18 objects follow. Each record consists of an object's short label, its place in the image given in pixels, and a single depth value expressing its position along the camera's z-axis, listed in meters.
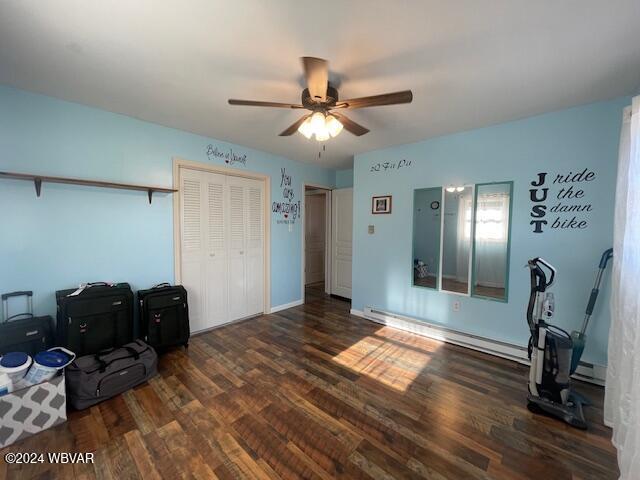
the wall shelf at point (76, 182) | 1.98
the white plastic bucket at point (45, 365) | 1.74
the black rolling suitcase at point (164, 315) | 2.58
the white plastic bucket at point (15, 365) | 1.66
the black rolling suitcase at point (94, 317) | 2.12
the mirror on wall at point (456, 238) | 2.99
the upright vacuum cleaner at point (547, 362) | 1.87
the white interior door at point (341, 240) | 4.72
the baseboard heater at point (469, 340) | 2.28
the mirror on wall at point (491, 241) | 2.77
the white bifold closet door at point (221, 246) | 3.13
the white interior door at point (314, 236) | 5.82
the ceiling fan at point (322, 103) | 1.46
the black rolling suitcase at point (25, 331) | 1.88
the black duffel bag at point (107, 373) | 1.90
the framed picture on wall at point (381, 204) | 3.57
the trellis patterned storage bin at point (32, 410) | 1.58
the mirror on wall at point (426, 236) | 3.22
